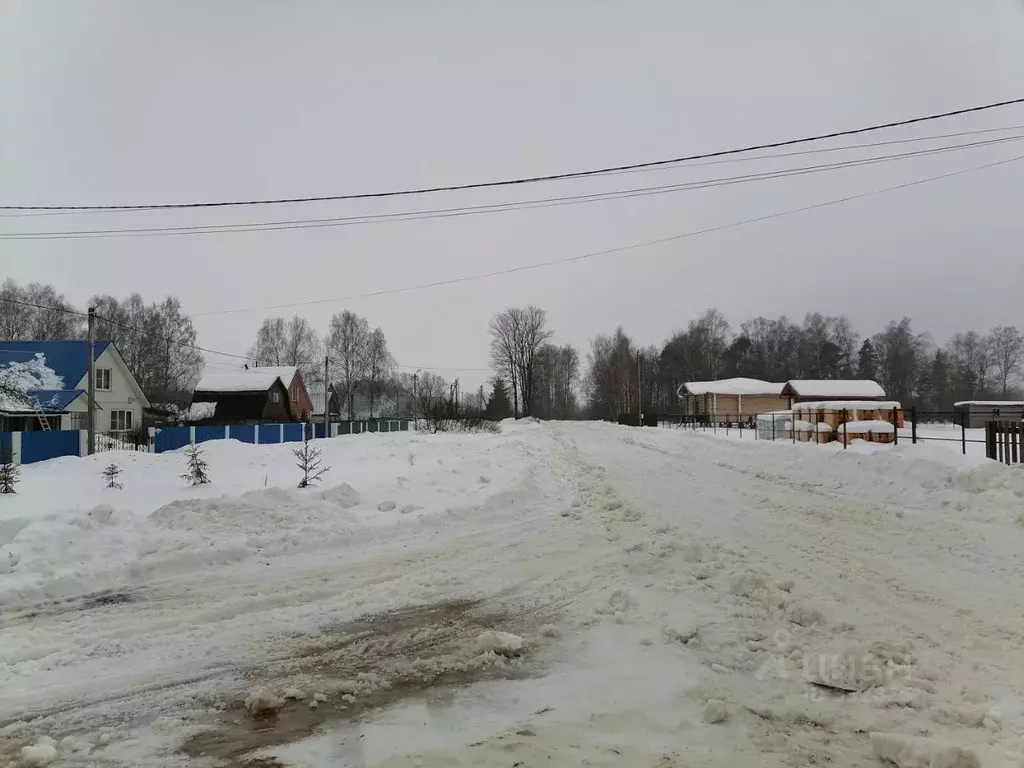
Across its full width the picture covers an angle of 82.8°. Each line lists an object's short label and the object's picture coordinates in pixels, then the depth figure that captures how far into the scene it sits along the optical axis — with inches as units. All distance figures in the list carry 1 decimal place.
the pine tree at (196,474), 454.3
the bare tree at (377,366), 2787.9
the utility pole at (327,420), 1355.8
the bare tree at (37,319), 1526.8
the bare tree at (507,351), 3238.2
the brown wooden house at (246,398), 1999.3
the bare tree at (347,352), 2719.0
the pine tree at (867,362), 2664.9
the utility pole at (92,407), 824.3
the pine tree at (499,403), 2899.1
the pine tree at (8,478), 401.4
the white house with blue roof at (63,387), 1186.6
